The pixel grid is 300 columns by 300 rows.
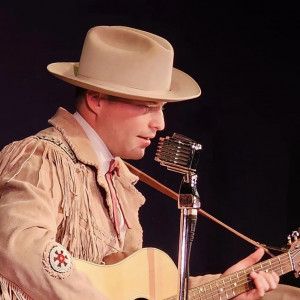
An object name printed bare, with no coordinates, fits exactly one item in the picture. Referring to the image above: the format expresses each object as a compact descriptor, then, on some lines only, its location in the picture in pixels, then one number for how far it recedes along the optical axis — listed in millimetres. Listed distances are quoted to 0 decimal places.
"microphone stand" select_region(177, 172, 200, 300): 4223
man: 4137
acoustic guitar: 4492
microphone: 4352
